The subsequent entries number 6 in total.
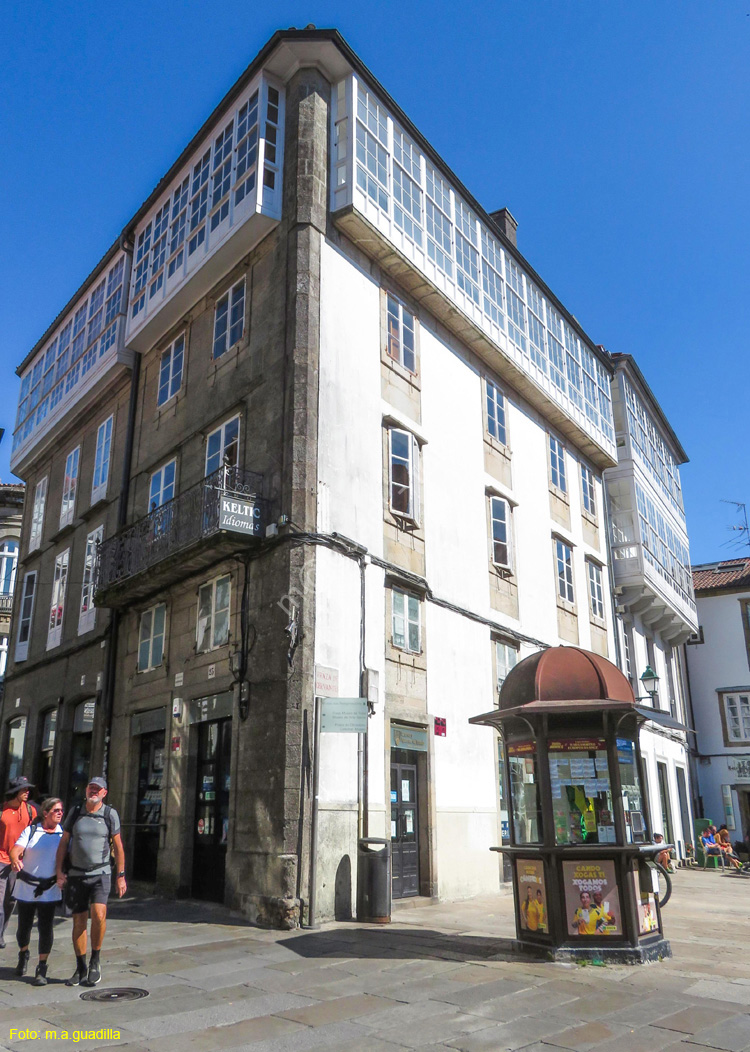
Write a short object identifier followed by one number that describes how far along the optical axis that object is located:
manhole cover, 7.19
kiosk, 8.70
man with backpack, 7.59
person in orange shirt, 8.92
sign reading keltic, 13.12
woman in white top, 7.68
